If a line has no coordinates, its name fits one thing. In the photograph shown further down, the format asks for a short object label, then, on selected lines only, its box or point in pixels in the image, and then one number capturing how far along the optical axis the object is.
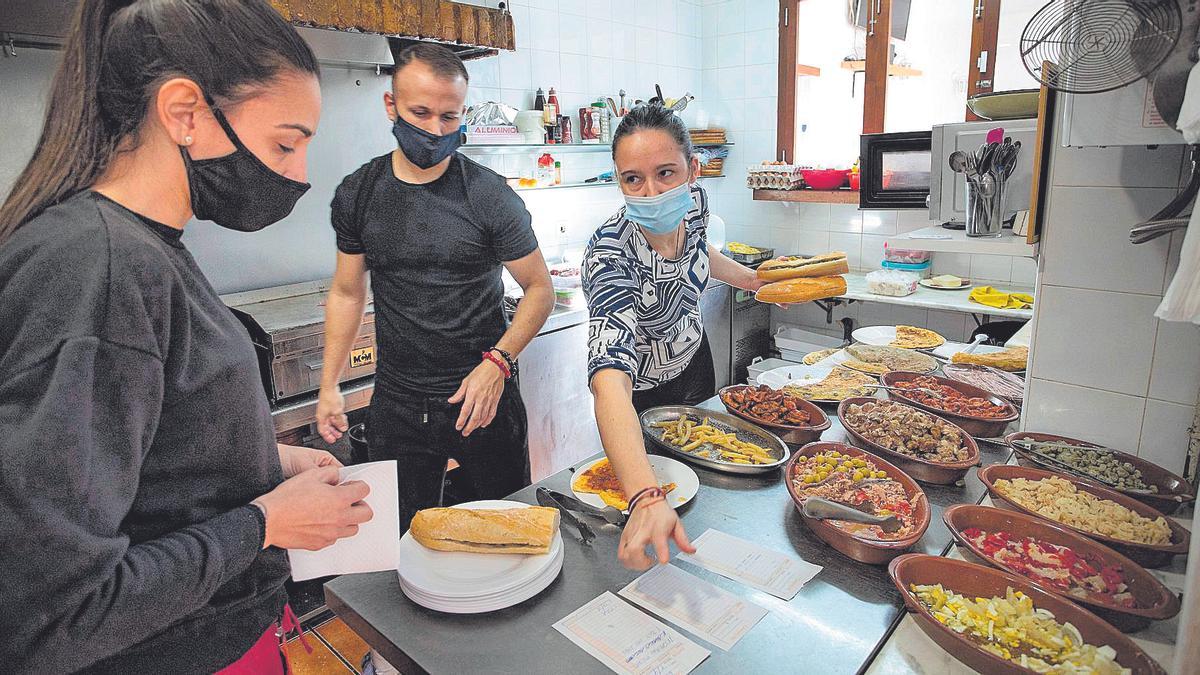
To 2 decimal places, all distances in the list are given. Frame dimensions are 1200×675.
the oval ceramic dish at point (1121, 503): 1.28
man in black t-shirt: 2.09
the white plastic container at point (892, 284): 4.22
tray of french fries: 1.74
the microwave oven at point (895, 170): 3.80
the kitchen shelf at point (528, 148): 3.73
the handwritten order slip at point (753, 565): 1.31
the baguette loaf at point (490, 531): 1.34
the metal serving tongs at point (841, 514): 1.39
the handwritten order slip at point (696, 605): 1.20
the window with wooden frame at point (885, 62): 4.27
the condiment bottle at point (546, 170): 4.31
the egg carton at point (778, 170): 4.95
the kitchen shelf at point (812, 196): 4.75
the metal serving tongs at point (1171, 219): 1.25
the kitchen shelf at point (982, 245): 1.81
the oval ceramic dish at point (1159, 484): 1.45
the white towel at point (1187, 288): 0.83
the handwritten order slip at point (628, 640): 1.12
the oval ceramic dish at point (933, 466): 1.62
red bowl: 4.83
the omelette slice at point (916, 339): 2.87
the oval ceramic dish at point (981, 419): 1.88
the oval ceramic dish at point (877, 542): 1.32
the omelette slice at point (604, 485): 1.57
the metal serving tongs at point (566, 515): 1.46
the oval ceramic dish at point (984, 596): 1.01
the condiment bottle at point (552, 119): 4.17
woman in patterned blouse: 1.49
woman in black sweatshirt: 0.78
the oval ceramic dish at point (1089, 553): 1.11
